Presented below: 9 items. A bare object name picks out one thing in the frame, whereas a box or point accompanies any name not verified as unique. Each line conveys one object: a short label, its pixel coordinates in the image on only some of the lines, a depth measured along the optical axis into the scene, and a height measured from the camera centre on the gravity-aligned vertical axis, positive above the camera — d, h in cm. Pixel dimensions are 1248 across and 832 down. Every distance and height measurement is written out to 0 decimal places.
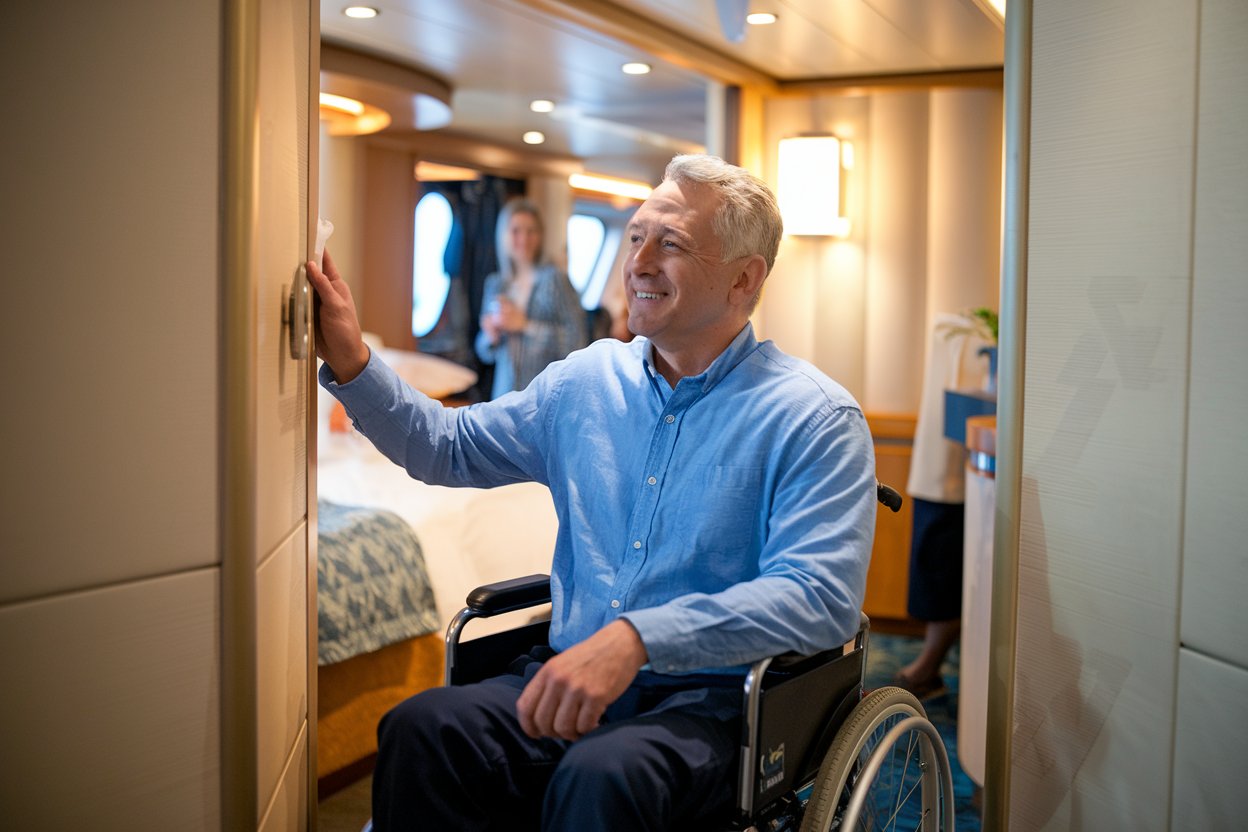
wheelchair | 146 -54
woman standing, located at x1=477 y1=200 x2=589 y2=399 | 508 +18
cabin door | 125 -7
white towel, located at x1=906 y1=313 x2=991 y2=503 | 355 -17
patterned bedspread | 264 -59
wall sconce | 416 +68
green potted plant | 360 +10
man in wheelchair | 145 -25
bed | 270 -59
